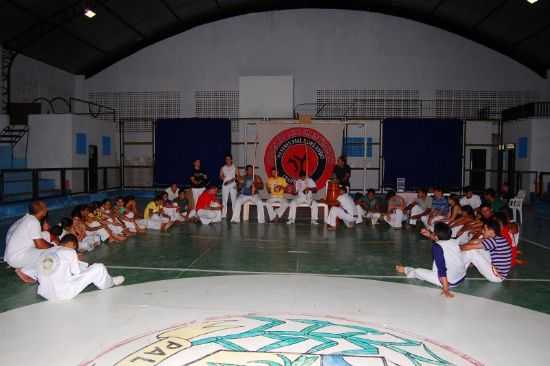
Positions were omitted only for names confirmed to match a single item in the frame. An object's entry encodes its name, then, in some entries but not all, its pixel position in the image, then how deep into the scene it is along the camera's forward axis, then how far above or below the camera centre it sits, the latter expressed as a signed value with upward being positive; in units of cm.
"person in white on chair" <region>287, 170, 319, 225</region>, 1105 -73
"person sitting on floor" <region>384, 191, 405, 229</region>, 1033 -92
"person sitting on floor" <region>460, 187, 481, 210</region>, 992 -62
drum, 1072 -52
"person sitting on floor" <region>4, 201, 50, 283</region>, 540 -94
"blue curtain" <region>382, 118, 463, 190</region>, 1631 +68
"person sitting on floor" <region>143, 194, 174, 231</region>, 962 -108
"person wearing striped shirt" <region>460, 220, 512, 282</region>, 551 -102
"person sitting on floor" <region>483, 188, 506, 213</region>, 895 -56
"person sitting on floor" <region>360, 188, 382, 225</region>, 1083 -88
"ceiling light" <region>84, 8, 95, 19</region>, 1420 +493
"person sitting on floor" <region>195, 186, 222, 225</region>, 1067 -95
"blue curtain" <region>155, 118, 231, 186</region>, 1714 +91
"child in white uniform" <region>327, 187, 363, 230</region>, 1019 -96
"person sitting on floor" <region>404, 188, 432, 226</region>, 1012 -83
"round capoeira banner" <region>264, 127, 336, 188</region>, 1354 +48
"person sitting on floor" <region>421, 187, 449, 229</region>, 938 -80
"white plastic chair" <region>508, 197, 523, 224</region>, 1110 -82
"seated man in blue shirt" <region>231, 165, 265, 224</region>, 1116 -69
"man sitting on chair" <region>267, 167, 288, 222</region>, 1118 -67
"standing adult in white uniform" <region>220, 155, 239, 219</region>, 1184 -35
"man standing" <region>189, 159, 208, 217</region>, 1177 -39
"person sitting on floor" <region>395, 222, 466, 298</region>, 495 -104
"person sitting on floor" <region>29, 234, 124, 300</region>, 463 -112
